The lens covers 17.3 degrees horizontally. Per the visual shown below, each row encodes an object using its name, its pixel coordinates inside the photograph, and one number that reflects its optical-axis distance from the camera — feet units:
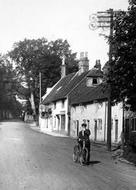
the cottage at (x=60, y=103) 189.37
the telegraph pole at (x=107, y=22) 97.26
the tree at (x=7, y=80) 293.64
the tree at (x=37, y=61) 271.28
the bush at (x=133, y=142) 72.55
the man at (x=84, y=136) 64.74
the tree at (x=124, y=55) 69.25
